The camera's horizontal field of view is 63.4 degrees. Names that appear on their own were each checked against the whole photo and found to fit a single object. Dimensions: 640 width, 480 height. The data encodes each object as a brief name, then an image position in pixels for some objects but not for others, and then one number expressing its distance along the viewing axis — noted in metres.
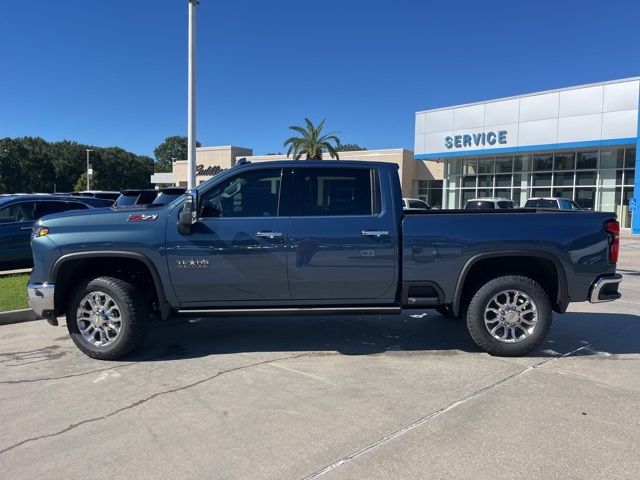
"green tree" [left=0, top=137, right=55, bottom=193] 67.81
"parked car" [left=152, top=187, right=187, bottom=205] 9.42
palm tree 40.62
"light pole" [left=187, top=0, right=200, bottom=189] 12.74
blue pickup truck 5.16
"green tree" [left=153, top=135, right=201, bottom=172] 116.54
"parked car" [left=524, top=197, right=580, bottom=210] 21.77
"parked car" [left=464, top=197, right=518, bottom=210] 20.67
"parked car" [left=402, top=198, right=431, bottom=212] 23.97
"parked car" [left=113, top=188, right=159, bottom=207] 11.31
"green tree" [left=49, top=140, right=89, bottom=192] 74.19
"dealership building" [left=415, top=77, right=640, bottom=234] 26.20
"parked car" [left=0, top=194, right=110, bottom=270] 10.41
